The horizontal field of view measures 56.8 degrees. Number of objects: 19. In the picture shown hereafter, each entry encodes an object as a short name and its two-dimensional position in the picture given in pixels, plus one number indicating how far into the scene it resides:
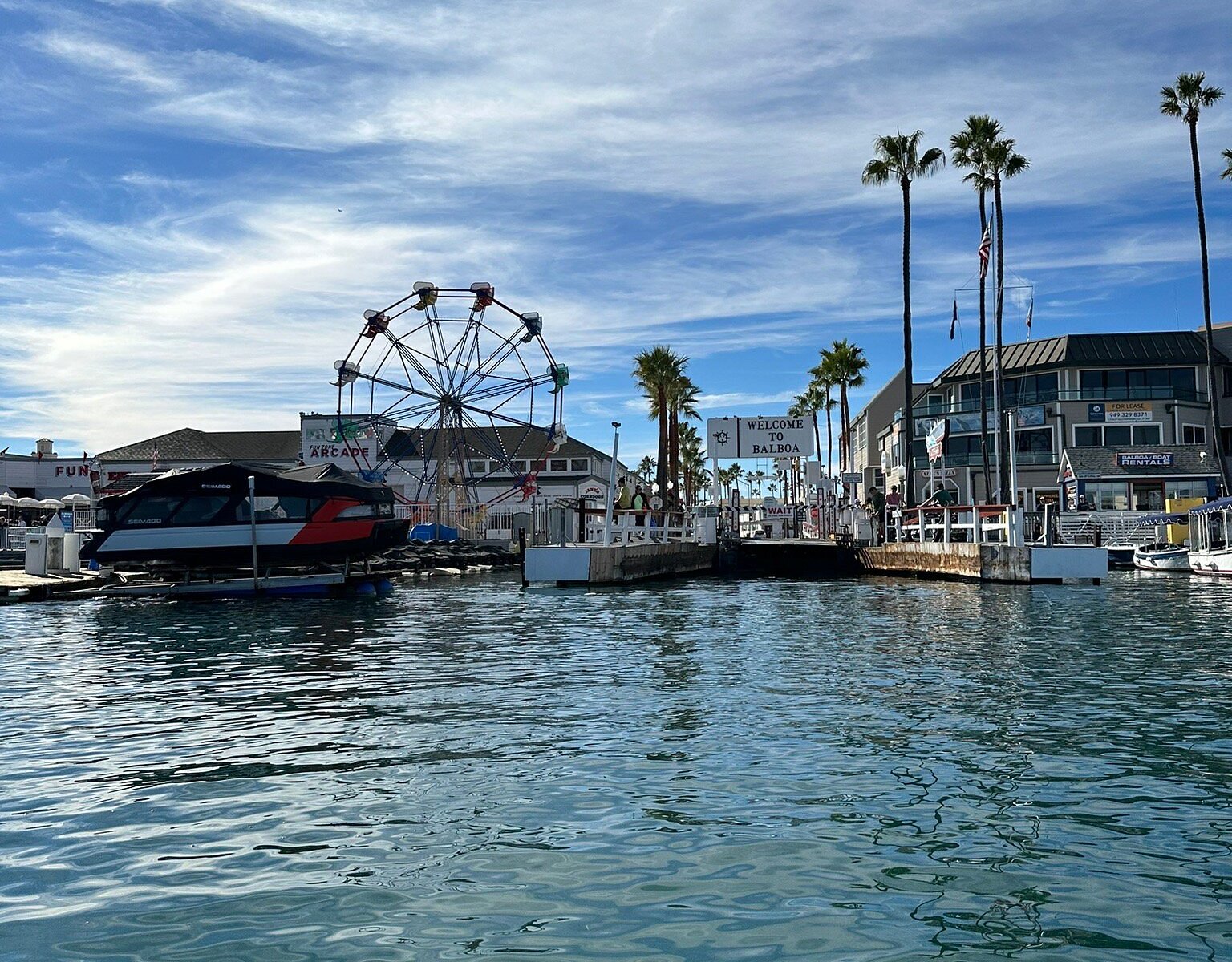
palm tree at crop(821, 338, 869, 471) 85.06
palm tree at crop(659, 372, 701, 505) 73.12
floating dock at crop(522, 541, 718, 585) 33.69
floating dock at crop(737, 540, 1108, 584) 32.75
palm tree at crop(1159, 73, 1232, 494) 53.88
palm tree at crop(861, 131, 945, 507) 57.62
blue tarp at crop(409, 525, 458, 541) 64.06
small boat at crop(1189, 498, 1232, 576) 39.25
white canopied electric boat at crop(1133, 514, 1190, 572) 43.78
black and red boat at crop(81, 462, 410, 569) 31.59
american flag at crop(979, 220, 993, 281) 51.41
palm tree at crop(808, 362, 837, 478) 86.56
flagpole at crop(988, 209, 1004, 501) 57.13
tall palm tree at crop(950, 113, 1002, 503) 58.06
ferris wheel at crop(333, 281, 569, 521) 64.75
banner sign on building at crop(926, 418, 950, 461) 47.88
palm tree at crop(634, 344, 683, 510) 70.69
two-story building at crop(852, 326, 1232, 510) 74.44
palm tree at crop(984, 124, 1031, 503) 57.94
